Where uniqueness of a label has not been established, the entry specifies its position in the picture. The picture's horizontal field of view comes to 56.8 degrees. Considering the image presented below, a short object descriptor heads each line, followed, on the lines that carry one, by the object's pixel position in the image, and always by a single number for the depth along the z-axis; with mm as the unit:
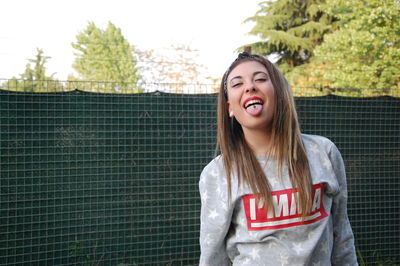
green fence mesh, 3338
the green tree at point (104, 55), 32469
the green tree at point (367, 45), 7594
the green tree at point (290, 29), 17000
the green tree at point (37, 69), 32500
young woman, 1269
